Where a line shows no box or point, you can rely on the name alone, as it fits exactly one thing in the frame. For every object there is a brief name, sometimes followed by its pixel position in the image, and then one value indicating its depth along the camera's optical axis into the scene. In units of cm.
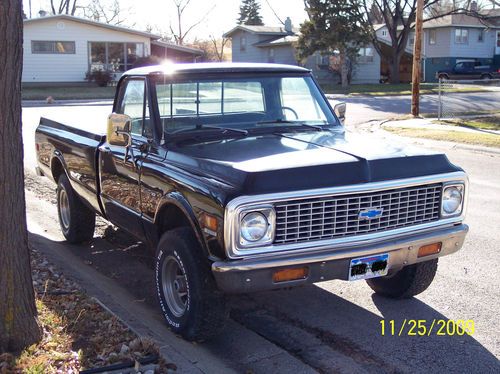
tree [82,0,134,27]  6912
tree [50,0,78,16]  6619
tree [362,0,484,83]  4216
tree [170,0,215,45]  6850
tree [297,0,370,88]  3866
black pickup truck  383
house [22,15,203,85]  4034
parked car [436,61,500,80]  4997
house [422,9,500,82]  5253
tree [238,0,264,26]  7788
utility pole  1959
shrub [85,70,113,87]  4109
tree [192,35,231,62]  6962
